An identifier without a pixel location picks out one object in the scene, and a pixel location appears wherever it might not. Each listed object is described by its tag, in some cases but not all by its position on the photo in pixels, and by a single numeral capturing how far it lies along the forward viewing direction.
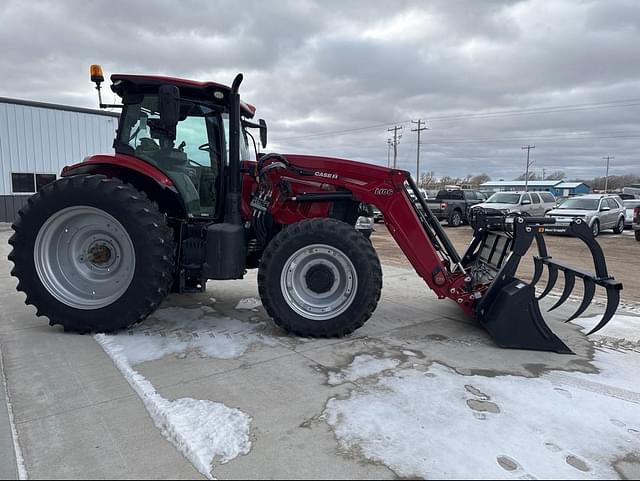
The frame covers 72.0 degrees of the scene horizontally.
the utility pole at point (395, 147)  57.10
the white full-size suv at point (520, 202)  17.93
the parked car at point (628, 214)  17.95
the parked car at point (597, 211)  15.91
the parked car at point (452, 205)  19.36
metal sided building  16.06
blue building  89.19
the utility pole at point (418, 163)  51.31
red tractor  4.15
